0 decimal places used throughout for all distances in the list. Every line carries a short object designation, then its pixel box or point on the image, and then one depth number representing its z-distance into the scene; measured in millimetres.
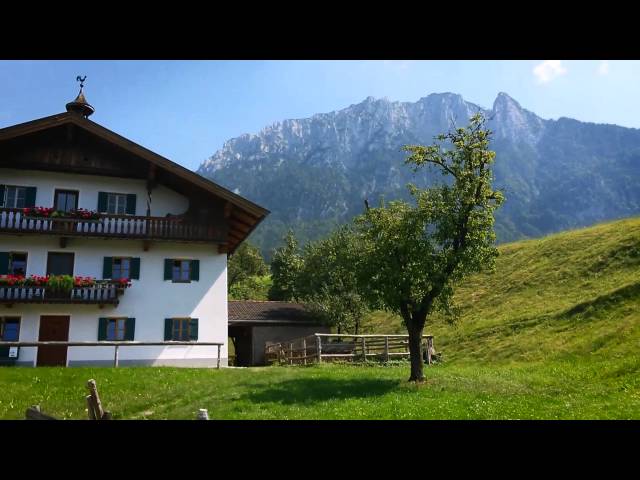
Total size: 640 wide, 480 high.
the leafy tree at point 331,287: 39969
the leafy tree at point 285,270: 55688
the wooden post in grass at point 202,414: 5596
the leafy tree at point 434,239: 20875
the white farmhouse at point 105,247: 27000
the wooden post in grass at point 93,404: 7508
